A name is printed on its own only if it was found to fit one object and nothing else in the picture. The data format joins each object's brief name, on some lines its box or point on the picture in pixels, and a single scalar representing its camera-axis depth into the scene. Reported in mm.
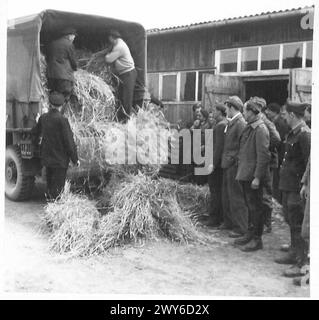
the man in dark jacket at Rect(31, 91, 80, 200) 5070
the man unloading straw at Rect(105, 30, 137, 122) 5883
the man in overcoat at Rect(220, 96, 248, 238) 5156
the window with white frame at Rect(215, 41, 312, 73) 7441
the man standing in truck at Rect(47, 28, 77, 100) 5542
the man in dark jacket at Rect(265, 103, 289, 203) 6137
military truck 5320
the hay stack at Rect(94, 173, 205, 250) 4582
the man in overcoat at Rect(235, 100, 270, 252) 4578
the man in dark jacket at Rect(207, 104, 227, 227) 5395
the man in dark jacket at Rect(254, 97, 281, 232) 4723
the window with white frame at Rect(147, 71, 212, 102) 9281
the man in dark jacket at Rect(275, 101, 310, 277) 4066
